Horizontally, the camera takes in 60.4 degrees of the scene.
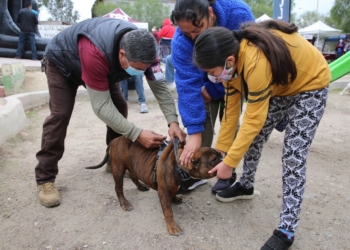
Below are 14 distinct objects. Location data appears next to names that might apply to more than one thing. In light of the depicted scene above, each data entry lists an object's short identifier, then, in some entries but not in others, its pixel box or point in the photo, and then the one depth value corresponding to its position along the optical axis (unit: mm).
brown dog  2432
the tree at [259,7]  51938
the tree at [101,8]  46775
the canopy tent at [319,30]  24172
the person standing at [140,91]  7000
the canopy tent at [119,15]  18281
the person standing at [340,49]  19516
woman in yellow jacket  1890
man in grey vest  2490
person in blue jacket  2436
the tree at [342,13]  30875
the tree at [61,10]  63803
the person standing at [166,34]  11156
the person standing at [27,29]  11482
